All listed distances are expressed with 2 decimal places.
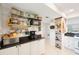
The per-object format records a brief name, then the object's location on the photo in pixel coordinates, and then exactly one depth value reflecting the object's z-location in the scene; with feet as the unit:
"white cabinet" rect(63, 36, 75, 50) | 6.49
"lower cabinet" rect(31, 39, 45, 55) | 6.50
